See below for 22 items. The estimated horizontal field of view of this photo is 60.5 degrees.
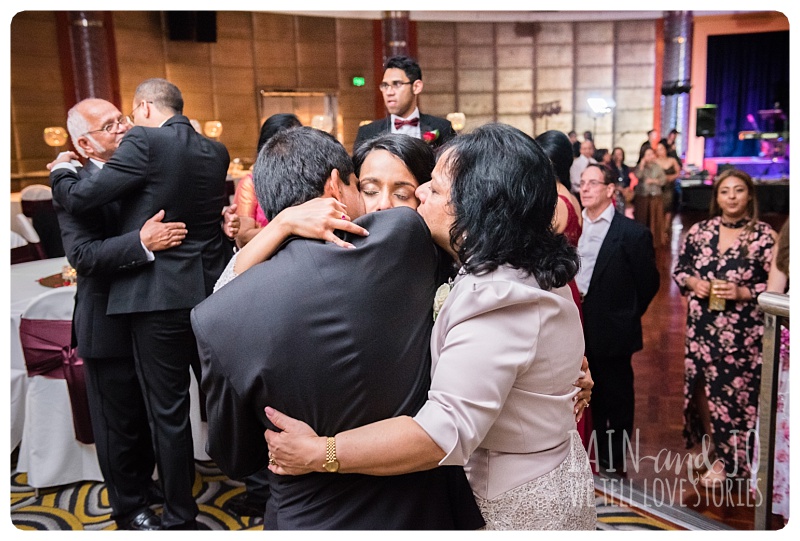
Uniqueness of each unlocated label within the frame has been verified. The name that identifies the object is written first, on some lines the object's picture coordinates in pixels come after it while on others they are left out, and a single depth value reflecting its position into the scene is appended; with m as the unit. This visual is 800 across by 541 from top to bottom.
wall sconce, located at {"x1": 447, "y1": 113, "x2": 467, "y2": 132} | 11.78
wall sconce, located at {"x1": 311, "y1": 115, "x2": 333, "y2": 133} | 10.39
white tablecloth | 3.25
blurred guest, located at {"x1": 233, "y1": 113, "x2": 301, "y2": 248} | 3.16
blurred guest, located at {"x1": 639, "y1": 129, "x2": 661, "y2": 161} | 10.80
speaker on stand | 14.00
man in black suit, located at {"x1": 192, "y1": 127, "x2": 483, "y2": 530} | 1.15
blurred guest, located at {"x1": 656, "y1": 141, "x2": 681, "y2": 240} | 10.23
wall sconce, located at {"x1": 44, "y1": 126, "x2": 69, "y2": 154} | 9.33
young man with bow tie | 3.28
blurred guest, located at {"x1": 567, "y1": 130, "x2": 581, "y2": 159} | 9.89
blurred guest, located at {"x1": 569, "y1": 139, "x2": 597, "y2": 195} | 9.30
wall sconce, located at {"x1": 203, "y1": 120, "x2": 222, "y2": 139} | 10.99
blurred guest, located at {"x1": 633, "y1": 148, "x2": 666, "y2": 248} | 9.41
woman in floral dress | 3.14
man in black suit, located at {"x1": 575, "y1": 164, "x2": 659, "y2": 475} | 3.19
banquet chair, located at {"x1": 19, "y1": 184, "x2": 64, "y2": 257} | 6.20
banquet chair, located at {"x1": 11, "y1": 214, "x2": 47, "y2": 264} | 6.13
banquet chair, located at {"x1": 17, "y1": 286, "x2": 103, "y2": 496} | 3.07
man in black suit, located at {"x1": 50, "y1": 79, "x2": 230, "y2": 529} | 2.47
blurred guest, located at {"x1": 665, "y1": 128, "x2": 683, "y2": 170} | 10.97
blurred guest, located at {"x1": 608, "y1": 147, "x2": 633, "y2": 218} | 10.02
